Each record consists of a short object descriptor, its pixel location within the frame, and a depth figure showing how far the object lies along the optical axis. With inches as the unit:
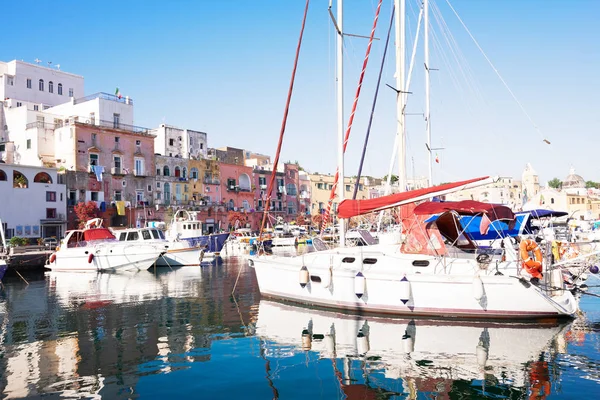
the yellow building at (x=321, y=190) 3164.4
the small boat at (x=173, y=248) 1369.3
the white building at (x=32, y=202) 1675.7
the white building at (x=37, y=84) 2247.8
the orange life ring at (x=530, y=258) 521.3
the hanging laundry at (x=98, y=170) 1978.7
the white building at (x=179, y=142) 2503.7
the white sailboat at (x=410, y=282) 530.6
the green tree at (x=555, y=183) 4835.6
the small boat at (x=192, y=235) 1512.1
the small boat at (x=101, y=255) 1273.4
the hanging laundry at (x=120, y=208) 2036.2
